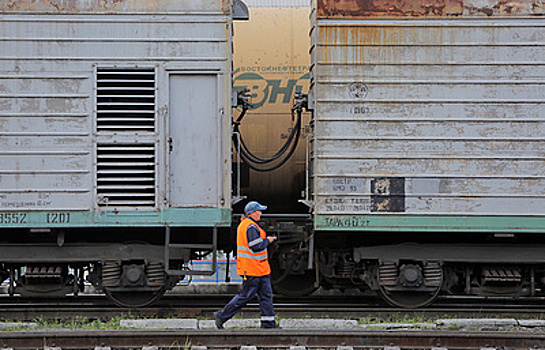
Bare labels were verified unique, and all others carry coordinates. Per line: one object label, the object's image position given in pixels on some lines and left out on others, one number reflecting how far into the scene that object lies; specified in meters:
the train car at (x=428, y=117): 16.62
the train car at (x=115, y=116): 16.52
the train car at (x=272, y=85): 19.23
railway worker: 14.57
